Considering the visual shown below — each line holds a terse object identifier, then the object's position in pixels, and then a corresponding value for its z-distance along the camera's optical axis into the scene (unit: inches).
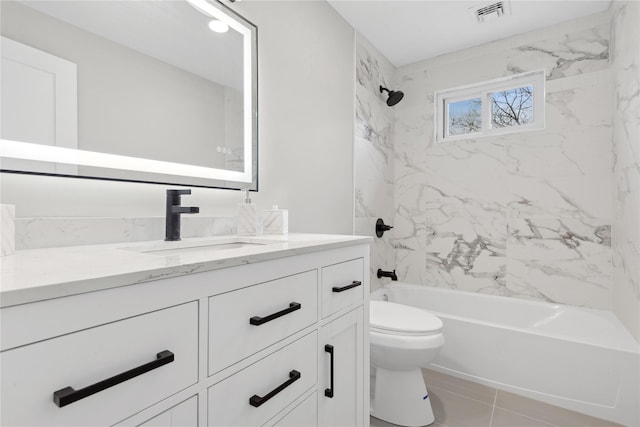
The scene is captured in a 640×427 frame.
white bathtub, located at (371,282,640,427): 64.7
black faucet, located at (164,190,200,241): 42.2
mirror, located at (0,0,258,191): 33.9
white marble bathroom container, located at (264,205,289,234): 55.7
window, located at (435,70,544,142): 97.0
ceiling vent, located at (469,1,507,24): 83.1
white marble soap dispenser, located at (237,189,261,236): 52.5
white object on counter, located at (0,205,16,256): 28.1
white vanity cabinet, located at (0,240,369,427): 17.1
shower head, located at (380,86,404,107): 104.5
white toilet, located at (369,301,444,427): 62.9
